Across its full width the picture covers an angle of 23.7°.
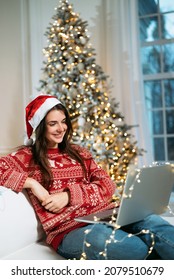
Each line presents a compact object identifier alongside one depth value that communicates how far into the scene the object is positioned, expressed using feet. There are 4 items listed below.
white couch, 5.11
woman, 4.84
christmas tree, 10.66
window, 12.01
